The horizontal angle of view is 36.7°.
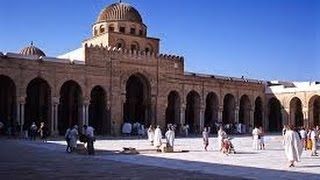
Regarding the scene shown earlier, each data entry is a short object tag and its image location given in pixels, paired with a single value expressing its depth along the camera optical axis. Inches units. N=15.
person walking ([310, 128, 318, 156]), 705.0
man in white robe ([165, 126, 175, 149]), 808.3
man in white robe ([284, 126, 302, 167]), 527.2
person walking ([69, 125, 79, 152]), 751.1
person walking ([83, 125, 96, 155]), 709.3
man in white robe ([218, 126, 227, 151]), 767.1
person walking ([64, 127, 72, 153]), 752.3
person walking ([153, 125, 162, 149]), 841.4
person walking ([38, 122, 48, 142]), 1045.8
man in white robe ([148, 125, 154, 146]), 1002.2
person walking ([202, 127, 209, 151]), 805.9
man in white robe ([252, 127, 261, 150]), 844.1
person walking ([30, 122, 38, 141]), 1069.8
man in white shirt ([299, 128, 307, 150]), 818.7
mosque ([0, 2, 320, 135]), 1219.2
